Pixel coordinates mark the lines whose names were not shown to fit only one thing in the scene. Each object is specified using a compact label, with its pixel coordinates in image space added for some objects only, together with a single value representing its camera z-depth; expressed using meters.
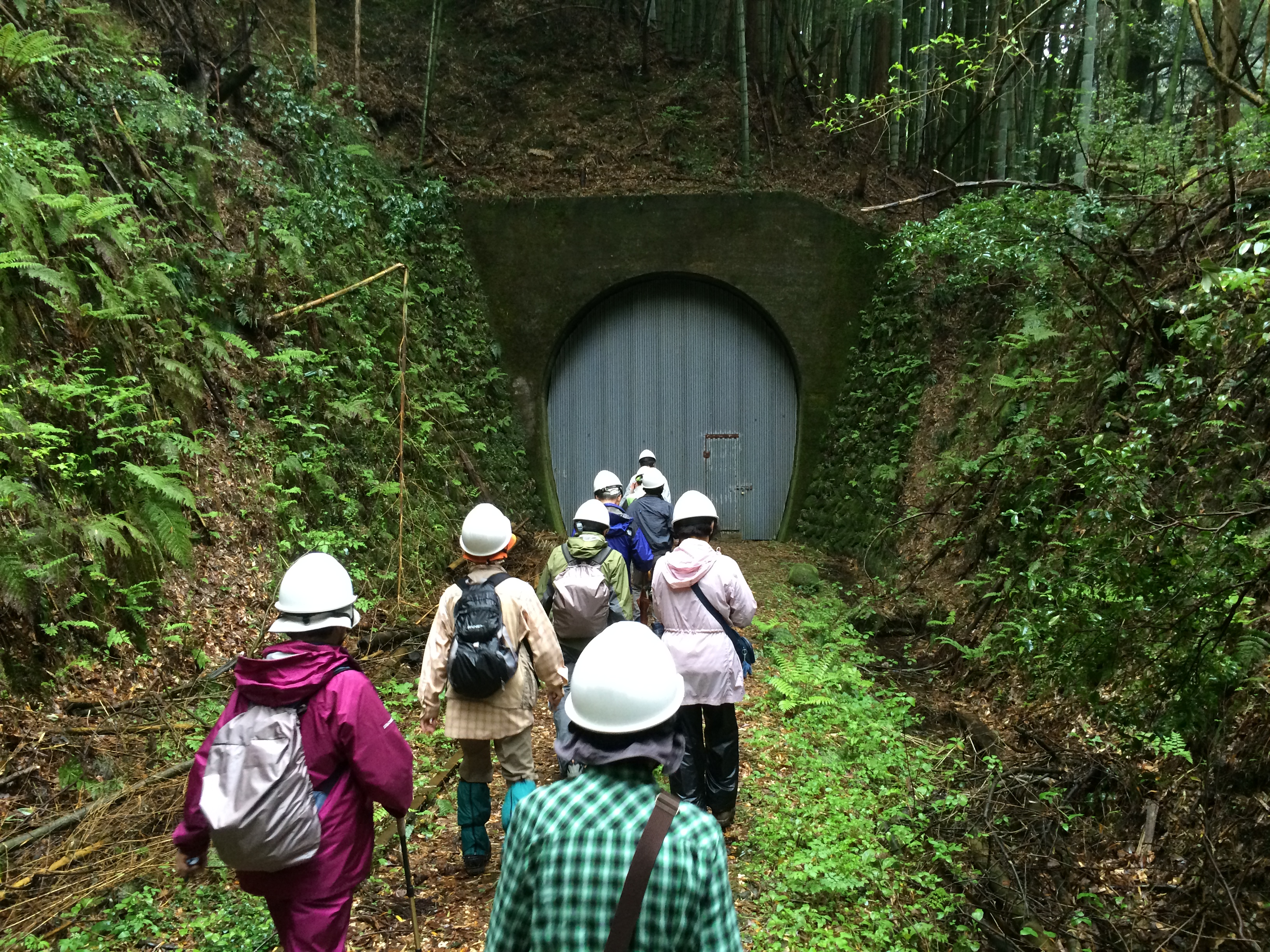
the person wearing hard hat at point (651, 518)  6.97
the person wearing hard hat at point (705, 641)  4.20
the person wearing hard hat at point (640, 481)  7.25
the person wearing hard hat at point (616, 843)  1.62
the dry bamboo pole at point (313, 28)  11.96
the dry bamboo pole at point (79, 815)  3.74
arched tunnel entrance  12.64
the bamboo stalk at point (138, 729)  4.46
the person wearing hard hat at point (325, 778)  2.46
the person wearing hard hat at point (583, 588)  4.51
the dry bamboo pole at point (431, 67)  13.24
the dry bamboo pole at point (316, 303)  7.98
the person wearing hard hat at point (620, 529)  6.10
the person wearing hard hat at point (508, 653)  3.76
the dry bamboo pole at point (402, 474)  7.77
